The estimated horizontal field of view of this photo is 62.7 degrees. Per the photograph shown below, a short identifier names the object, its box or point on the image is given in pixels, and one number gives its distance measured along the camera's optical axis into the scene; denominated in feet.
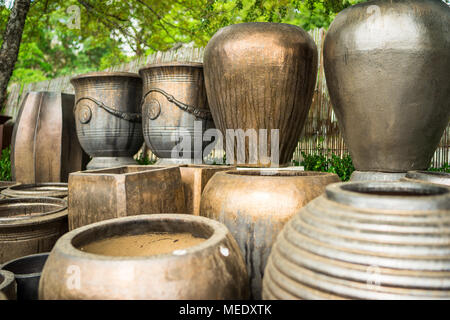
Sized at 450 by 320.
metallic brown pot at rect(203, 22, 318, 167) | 8.14
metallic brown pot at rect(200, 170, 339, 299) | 5.15
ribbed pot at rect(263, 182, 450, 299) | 2.72
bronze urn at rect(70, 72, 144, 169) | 11.41
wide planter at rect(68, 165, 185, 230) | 6.09
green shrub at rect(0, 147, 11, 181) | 18.19
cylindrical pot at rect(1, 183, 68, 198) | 9.46
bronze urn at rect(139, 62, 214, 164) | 10.44
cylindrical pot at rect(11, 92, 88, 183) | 12.46
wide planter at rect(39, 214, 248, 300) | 3.10
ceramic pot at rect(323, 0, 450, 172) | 6.91
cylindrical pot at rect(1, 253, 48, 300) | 5.35
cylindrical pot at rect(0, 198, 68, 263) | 6.78
